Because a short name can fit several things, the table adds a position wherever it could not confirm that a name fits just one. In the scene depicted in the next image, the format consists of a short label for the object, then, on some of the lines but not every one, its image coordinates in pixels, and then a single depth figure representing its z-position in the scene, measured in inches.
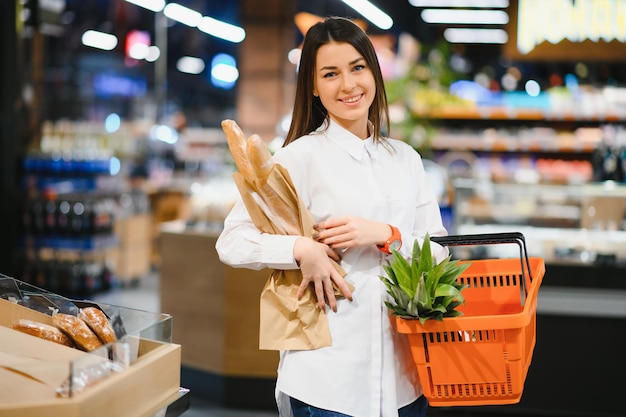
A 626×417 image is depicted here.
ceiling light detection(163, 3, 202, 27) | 389.9
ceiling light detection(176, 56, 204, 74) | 962.1
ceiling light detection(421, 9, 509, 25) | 454.9
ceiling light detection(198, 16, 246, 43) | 444.9
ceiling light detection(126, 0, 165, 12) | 340.5
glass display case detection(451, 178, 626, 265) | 189.0
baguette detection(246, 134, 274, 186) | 69.8
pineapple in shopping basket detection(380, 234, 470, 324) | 69.5
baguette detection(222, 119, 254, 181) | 72.5
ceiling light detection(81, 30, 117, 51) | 610.5
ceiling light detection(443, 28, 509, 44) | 516.7
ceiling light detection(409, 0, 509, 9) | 421.1
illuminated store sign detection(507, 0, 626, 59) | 281.3
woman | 74.0
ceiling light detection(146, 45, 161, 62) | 769.6
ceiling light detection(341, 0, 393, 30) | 363.3
